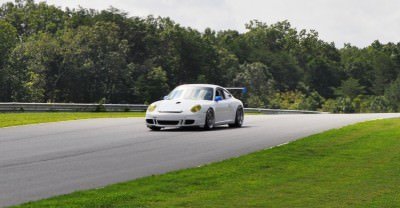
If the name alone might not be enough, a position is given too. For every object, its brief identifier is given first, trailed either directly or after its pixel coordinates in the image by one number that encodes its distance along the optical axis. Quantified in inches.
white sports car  956.0
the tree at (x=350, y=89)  6289.4
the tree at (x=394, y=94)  5989.2
